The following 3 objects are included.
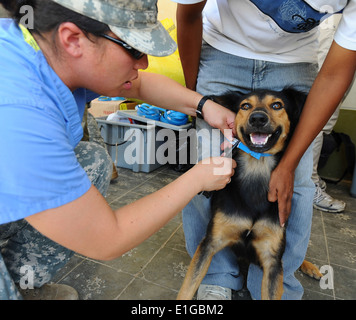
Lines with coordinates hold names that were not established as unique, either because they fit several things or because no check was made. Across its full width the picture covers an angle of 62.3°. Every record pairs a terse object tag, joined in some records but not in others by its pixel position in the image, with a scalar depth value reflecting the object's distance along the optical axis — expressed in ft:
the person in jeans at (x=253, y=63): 3.40
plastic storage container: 8.98
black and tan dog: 3.61
